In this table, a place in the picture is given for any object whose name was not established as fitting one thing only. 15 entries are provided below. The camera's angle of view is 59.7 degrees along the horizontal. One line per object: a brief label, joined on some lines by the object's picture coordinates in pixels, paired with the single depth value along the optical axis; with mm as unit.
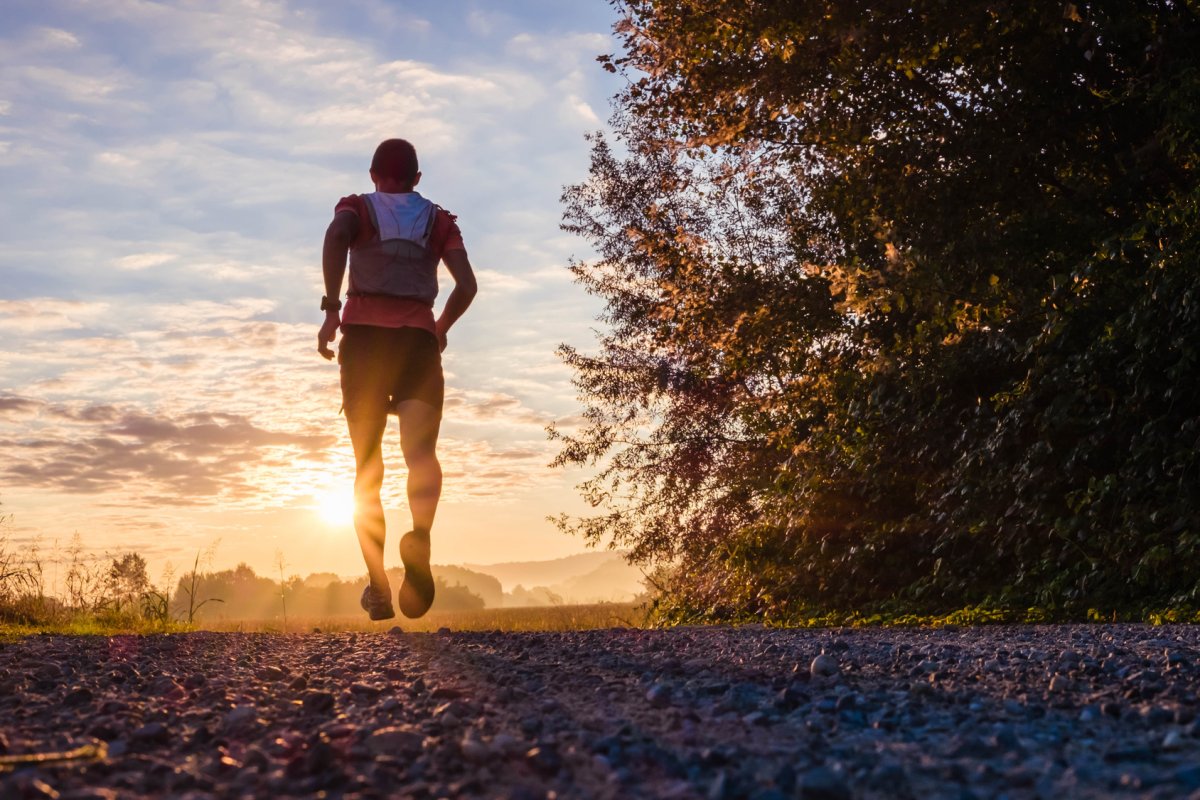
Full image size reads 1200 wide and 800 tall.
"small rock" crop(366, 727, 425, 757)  2531
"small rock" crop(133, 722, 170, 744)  2732
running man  6012
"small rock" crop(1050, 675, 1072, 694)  3547
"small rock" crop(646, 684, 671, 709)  3313
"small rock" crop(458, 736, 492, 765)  2461
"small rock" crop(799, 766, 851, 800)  2148
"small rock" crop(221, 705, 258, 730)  2896
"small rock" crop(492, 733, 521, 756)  2533
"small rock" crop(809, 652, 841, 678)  3986
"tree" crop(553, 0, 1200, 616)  8789
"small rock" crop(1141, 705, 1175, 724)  2979
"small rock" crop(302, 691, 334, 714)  3201
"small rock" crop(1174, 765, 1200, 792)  2199
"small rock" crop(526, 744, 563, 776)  2400
